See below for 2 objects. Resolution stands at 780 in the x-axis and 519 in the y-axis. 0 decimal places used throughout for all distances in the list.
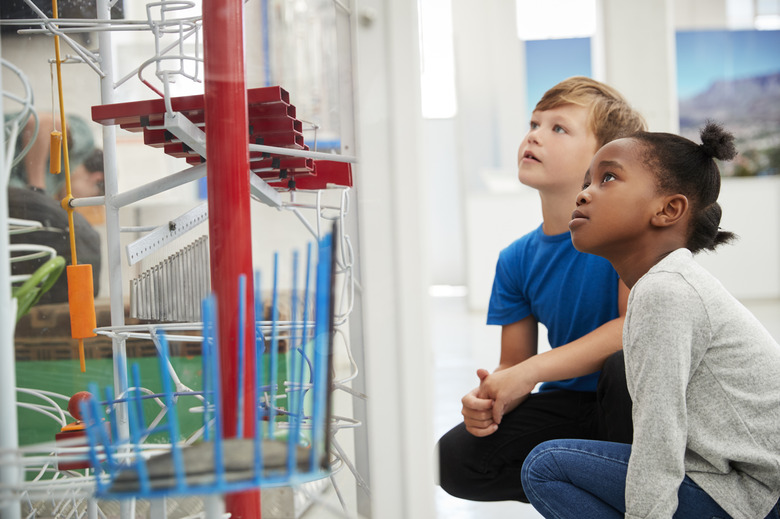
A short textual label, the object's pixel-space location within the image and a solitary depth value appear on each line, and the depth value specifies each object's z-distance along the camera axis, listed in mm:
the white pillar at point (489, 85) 5121
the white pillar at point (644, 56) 4121
